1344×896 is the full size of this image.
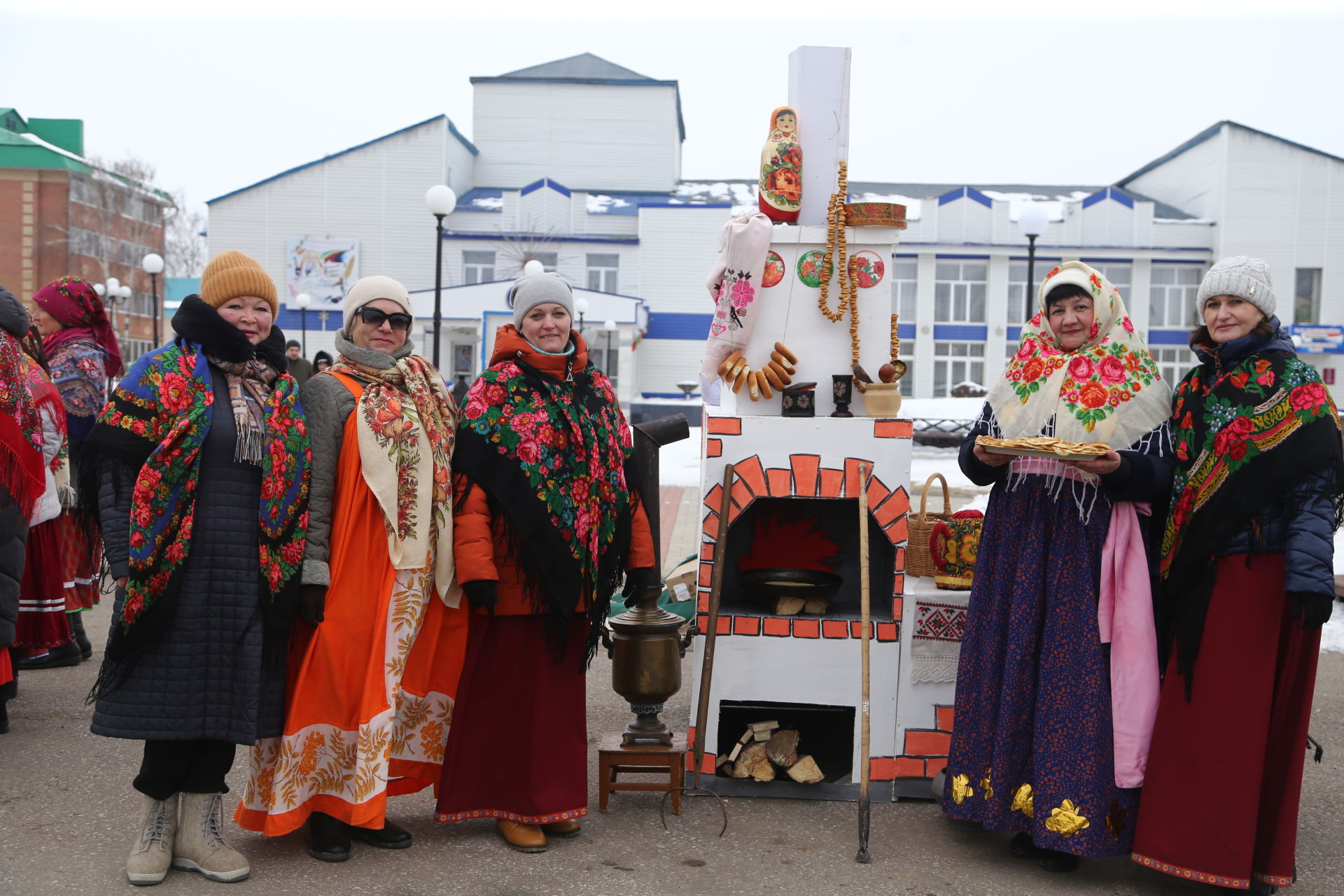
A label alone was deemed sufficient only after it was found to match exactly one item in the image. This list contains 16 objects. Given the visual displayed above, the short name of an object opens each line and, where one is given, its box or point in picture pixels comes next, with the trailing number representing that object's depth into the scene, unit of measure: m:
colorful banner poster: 33.34
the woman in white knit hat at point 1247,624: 3.19
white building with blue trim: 33.19
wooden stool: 3.93
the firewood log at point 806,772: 4.18
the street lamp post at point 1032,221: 12.91
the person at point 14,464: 4.31
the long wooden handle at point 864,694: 3.53
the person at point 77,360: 5.66
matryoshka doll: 4.54
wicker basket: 4.46
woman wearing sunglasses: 3.30
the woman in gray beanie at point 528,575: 3.50
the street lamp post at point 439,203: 11.73
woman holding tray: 3.39
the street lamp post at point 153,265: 20.19
